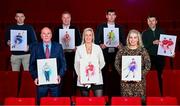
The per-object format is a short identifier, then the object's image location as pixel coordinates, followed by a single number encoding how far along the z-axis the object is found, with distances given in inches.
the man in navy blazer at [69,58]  291.5
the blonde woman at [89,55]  253.3
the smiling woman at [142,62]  249.8
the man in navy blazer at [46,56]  252.5
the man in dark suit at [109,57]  294.4
